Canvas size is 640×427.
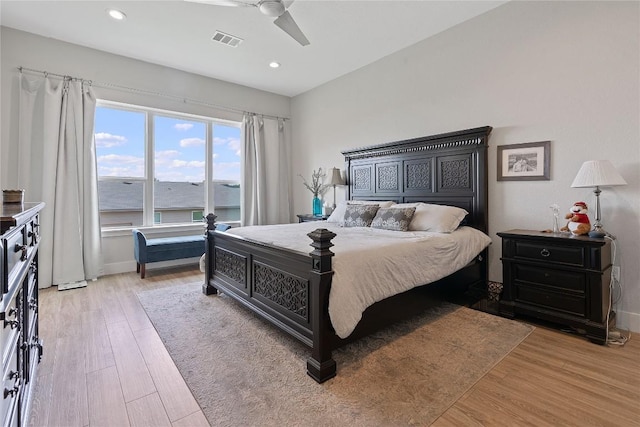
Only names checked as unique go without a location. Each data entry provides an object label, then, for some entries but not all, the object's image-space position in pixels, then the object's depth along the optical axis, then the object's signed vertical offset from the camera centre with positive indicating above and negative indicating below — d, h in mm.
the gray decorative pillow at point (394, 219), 3213 -105
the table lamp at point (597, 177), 2312 +243
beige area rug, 1600 -1033
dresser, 948 -422
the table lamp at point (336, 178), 4812 +496
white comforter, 1921 -376
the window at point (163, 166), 4406 +701
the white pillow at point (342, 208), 3877 +18
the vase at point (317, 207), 5279 +41
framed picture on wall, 2918 +470
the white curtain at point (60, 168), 3691 +529
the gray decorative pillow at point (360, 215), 3615 -70
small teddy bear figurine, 2492 -95
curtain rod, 3756 +1730
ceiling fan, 2602 +1782
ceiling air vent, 3698 +2121
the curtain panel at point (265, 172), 5516 +698
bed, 1906 -326
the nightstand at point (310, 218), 4860 -138
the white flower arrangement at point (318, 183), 5434 +466
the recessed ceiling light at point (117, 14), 3238 +2109
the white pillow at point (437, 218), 3066 -93
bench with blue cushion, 4105 -543
